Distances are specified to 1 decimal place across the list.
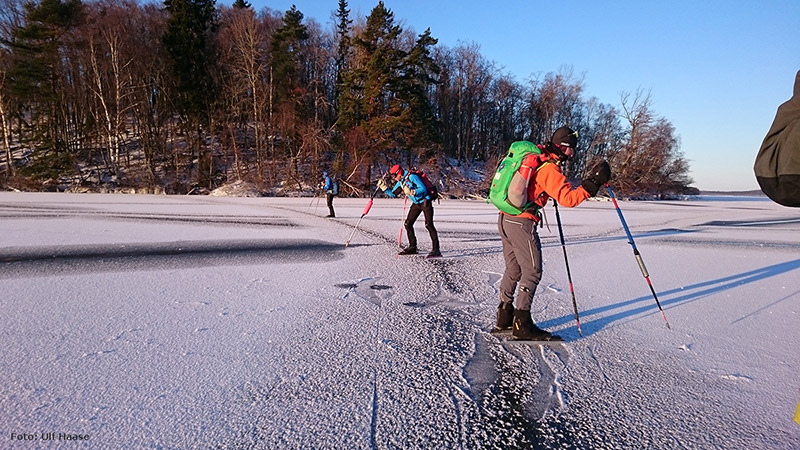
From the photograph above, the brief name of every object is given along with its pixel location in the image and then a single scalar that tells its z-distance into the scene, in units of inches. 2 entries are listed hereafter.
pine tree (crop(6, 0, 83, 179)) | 1148.5
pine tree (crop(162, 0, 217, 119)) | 1291.8
